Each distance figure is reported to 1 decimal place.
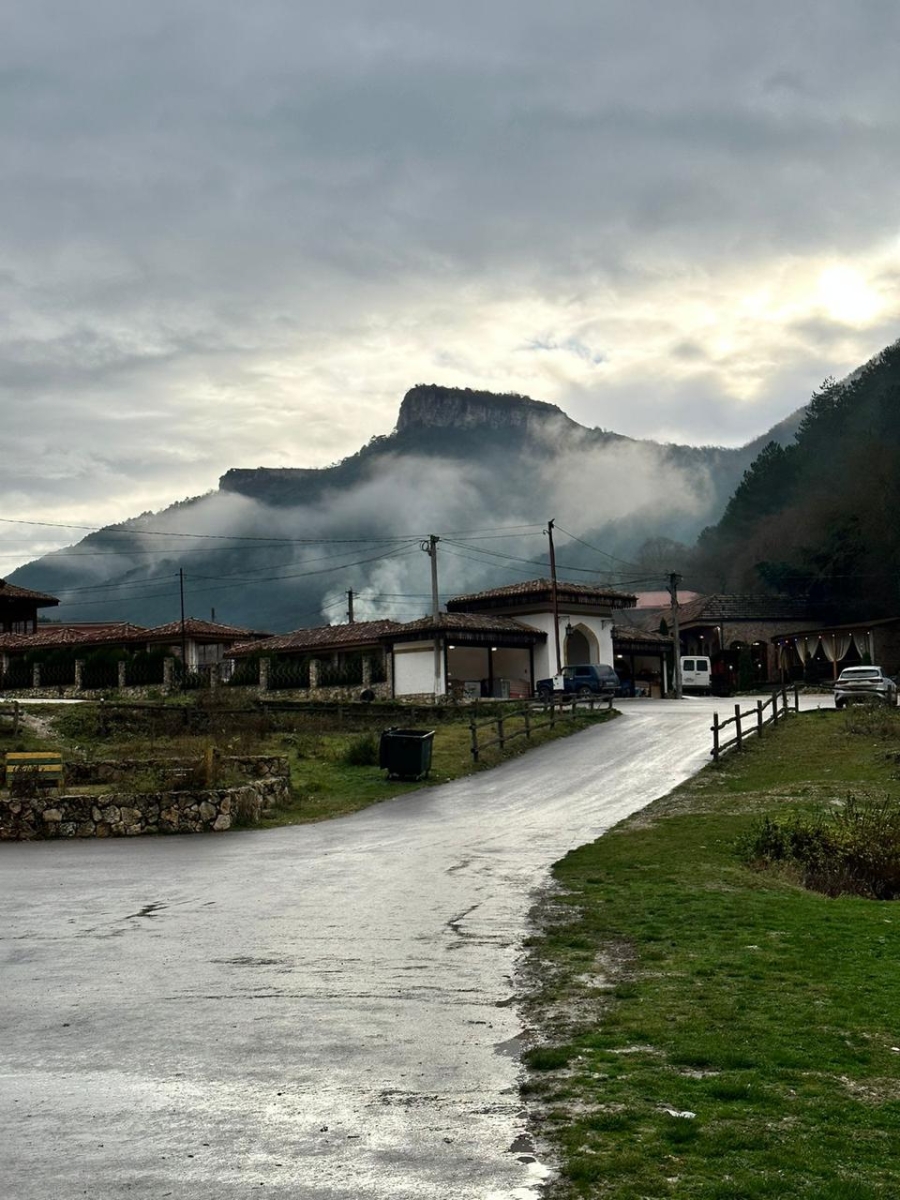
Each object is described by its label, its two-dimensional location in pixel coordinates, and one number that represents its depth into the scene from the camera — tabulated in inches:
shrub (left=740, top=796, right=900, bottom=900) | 632.4
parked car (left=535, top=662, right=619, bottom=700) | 2352.4
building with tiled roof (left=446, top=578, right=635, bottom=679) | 2652.6
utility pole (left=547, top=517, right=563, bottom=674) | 2598.4
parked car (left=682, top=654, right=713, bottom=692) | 2874.0
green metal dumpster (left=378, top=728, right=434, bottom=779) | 1232.8
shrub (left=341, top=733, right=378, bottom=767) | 1365.7
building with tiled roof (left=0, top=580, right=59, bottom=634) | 2677.2
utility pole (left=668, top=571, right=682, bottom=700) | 2640.3
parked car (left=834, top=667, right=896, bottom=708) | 1749.5
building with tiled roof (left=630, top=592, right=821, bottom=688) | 3122.5
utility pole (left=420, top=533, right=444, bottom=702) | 2388.4
